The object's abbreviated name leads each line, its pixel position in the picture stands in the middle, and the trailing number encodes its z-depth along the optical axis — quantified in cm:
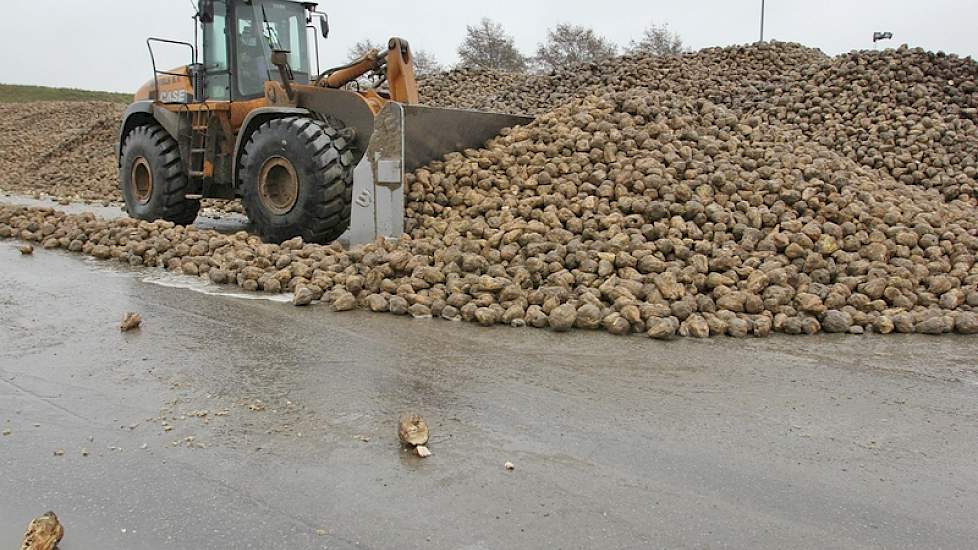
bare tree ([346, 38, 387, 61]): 3269
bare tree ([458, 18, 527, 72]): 3164
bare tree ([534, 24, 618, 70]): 3022
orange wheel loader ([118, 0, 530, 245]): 657
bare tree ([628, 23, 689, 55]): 2855
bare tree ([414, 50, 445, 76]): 3634
